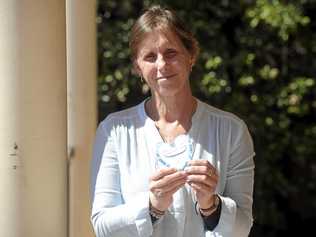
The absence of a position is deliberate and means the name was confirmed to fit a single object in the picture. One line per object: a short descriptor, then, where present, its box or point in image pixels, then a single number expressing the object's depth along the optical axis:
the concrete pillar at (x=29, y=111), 4.74
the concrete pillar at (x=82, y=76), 5.96
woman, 3.91
